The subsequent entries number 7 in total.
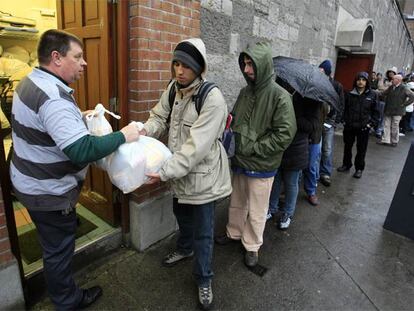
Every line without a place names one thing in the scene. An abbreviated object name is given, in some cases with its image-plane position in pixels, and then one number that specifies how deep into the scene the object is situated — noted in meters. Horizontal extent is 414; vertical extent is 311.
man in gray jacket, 7.58
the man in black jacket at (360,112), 4.82
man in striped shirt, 1.59
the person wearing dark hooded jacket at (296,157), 3.18
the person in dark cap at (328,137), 4.67
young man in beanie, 1.91
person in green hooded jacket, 2.43
